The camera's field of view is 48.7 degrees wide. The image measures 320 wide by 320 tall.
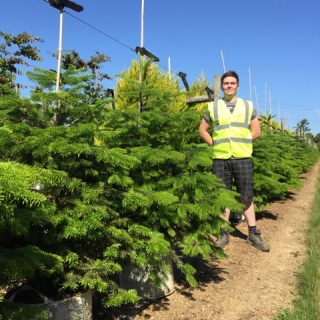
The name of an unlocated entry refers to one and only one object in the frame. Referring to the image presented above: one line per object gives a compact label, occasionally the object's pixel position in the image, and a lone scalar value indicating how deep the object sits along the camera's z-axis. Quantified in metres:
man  4.08
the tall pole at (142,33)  4.05
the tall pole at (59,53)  2.43
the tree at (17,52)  12.95
